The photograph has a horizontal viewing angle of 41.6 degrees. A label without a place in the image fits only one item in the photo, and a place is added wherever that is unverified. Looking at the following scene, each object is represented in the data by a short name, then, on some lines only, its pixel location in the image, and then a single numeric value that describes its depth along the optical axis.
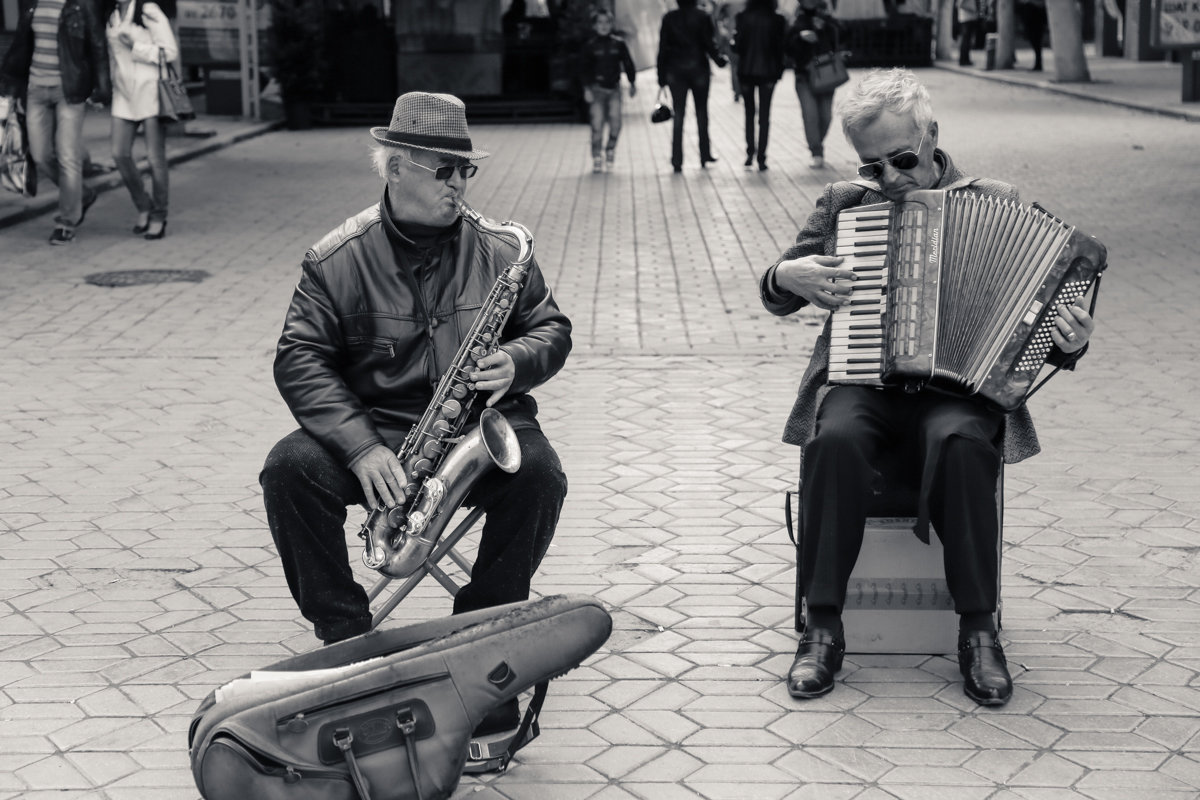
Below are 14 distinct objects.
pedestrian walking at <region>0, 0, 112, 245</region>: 10.29
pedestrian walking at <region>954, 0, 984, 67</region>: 35.34
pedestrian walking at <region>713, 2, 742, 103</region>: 32.59
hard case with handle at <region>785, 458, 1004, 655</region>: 4.04
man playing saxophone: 3.75
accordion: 3.84
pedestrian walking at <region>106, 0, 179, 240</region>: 10.64
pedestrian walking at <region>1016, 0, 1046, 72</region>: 32.22
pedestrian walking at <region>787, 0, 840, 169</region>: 15.05
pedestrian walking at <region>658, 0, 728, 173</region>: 14.98
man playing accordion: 3.83
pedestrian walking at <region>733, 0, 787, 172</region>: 15.02
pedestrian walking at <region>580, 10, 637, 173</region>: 15.19
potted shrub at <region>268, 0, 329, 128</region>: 21.52
